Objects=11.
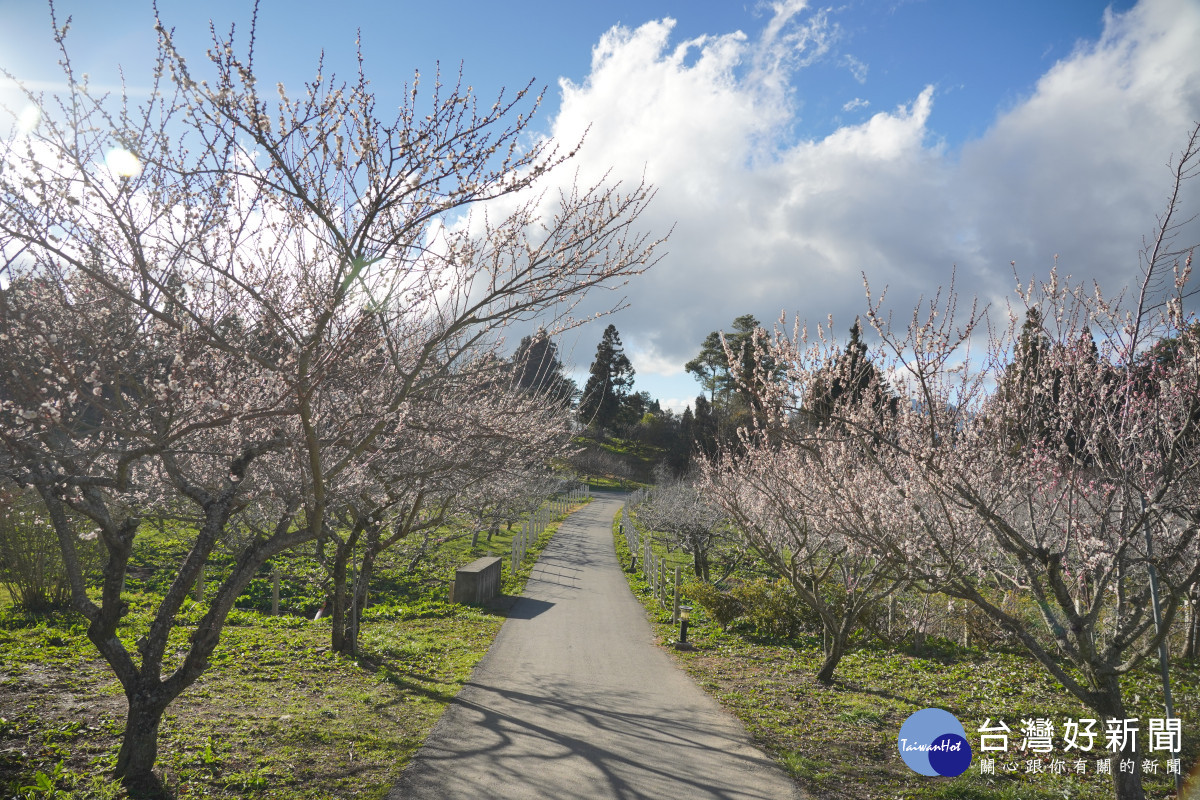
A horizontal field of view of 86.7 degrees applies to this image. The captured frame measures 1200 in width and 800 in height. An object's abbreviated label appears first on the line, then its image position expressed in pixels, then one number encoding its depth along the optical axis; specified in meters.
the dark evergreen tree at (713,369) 54.56
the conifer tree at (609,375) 57.66
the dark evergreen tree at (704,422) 42.89
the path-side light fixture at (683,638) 11.04
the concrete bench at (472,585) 13.45
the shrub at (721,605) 12.93
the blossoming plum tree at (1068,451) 4.30
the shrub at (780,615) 12.19
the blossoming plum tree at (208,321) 3.96
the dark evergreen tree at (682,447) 55.03
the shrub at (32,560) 10.45
